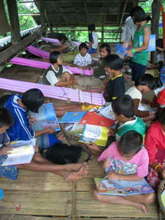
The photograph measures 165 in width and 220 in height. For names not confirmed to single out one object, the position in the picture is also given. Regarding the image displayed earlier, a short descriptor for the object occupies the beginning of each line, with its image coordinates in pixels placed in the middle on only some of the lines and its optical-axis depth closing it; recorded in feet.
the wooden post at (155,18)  14.16
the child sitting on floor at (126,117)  5.88
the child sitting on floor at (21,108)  5.82
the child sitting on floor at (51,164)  5.48
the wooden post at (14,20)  13.96
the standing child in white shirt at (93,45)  16.83
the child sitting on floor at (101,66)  11.64
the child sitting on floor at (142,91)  7.24
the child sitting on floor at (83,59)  14.26
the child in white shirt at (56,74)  9.97
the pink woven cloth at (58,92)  9.16
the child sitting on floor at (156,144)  5.55
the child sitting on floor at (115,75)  7.74
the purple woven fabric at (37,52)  16.11
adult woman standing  8.52
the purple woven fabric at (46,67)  13.00
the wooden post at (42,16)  22.58
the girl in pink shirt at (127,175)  5.01
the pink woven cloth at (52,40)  19.65
